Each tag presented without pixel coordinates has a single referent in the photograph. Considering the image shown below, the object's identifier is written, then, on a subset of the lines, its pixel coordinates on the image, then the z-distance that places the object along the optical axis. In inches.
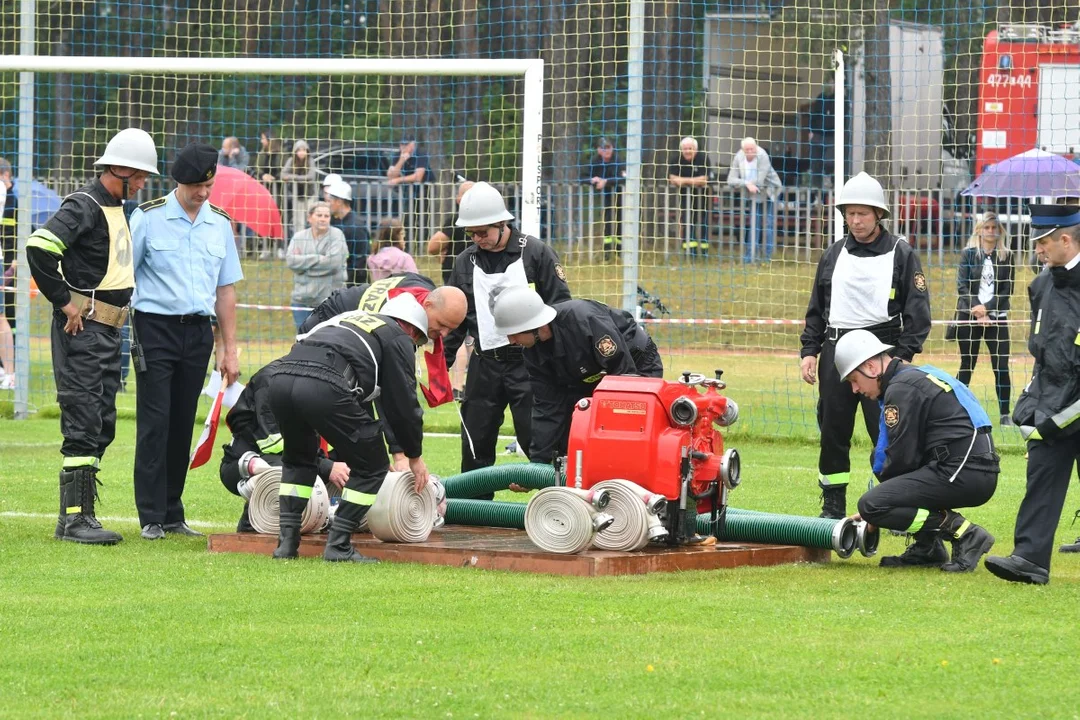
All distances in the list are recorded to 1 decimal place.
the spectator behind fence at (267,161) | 1327.8
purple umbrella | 1381.6
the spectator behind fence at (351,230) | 1212.5
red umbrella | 1273.4
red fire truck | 1339.8
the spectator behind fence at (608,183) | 1185.4
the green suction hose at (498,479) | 709.3
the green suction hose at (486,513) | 702.5
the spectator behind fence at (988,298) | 1187.3
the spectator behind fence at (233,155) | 1683.1
